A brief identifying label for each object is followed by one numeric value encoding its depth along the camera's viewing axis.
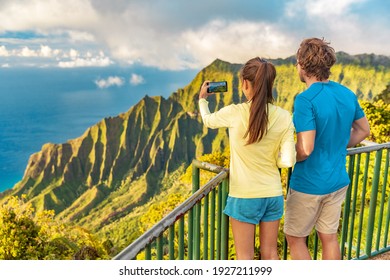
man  1.91
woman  1.84
